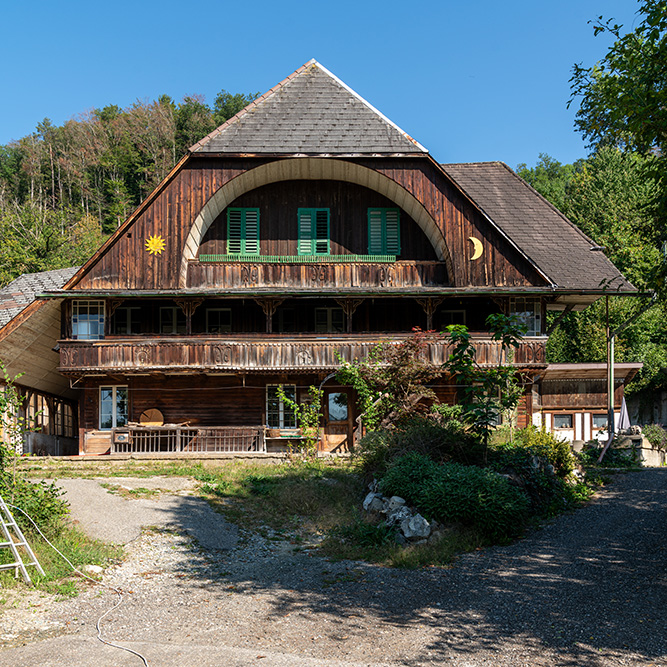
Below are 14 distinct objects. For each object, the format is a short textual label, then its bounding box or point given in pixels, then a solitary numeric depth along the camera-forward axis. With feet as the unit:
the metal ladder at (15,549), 36.24
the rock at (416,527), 46.14
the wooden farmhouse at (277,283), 86.53
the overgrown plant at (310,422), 79.50
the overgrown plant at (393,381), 70.79
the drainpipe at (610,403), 72.64
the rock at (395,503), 48.72
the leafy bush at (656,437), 89.18
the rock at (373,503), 50.49
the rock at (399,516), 47.49
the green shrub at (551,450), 57.52
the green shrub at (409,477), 49.16
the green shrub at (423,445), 55.21
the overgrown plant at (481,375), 54.29
